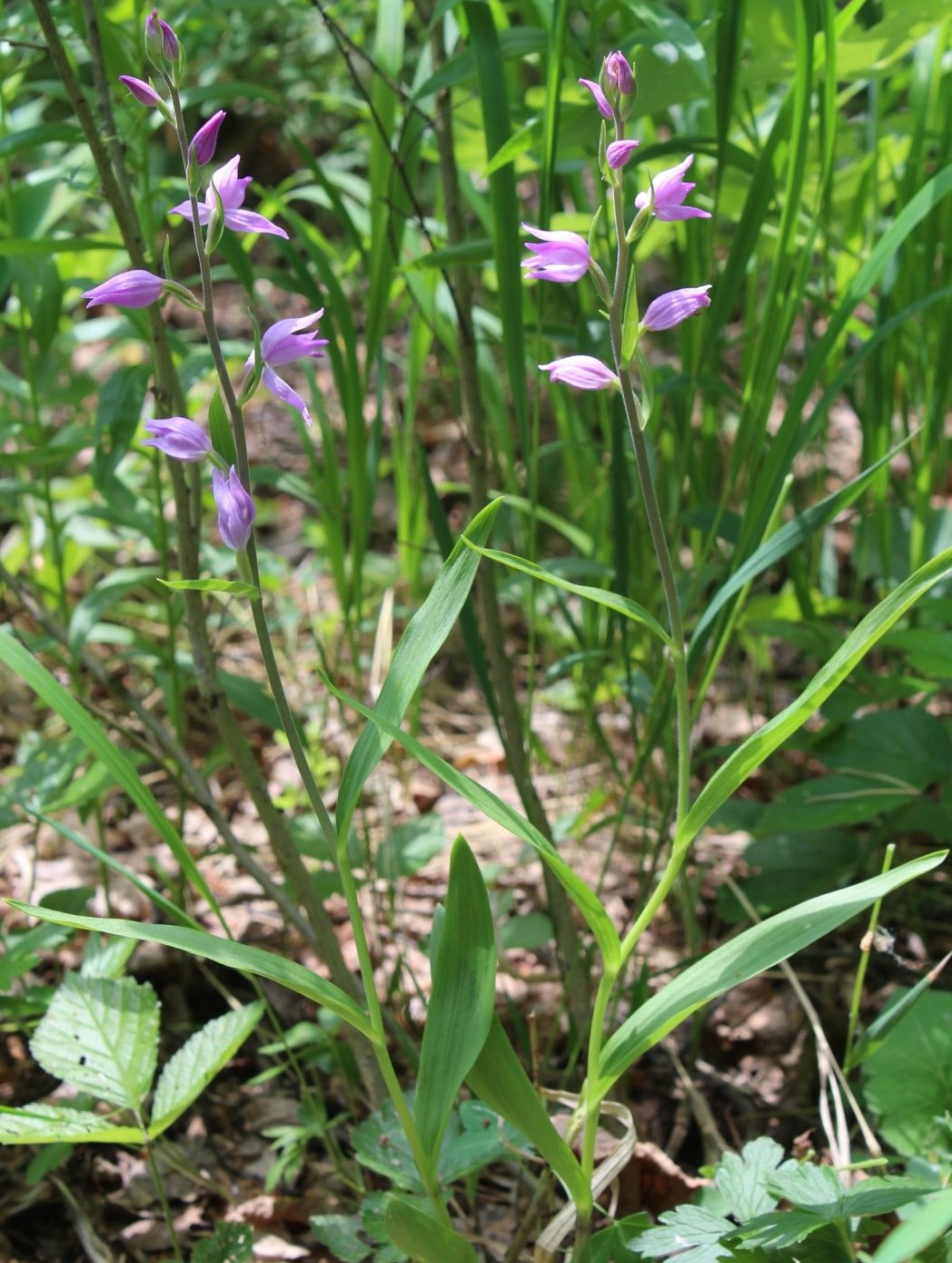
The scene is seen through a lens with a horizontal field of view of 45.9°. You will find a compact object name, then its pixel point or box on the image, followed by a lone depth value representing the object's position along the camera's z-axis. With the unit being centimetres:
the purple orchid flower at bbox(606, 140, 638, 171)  85
